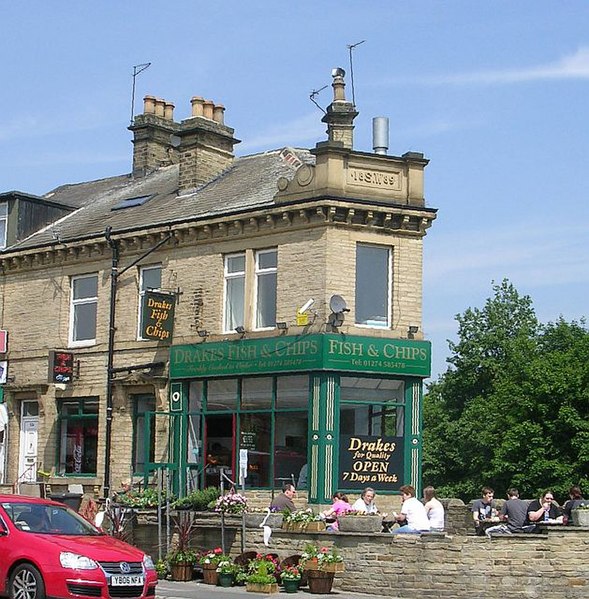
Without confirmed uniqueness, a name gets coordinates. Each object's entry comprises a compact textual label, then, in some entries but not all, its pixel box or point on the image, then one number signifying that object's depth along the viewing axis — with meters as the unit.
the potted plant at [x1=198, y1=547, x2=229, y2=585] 21.53
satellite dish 24.94
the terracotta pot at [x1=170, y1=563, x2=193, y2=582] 22.12
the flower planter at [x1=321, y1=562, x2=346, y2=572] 20.19
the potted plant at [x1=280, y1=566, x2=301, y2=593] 20.12
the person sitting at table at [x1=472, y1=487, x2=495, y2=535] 24.70
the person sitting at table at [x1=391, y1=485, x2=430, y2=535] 20.66
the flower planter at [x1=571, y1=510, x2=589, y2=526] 19.62
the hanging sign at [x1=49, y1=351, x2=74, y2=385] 29.67
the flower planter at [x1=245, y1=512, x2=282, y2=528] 21.86
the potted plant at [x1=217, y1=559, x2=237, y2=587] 21.20
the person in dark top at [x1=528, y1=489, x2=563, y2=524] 22.16
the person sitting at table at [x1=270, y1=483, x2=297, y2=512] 22.61
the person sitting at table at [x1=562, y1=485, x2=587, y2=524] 21.44
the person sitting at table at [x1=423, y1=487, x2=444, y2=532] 21.33
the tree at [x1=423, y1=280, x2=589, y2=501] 51.56
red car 15.23
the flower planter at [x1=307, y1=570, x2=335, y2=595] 20.05
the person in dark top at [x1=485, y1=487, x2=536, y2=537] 21.88
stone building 25.44
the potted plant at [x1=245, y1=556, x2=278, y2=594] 20.09
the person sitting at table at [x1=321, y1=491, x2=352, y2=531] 21.55
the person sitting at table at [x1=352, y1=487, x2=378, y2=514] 21.95
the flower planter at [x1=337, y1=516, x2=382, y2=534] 20.53
